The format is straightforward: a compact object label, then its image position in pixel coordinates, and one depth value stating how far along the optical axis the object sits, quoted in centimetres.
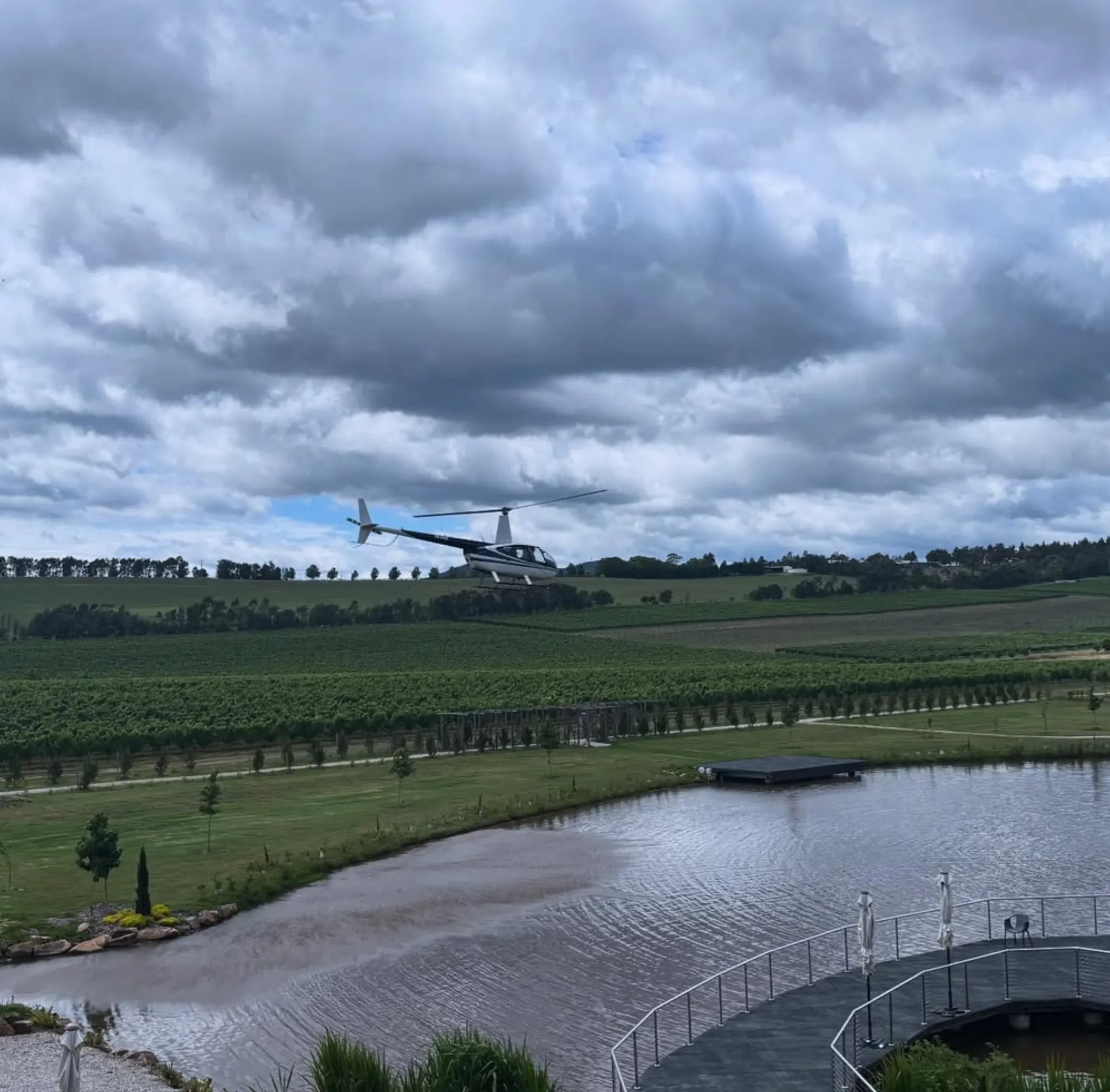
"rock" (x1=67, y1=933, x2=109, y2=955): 3042
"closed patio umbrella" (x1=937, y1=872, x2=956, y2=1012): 2238
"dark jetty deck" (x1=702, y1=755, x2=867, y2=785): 5600
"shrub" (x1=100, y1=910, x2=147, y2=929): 3167
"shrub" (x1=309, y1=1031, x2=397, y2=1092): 1547
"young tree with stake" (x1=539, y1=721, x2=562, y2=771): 6266
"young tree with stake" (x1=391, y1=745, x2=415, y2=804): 5100
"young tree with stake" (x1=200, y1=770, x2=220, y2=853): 4128
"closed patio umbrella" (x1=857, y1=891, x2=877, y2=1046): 2031
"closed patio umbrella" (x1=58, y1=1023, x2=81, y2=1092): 1619
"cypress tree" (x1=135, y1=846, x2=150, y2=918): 3225
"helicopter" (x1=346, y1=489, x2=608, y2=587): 6400
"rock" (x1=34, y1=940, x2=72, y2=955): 3023
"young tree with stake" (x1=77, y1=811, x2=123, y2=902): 3434
